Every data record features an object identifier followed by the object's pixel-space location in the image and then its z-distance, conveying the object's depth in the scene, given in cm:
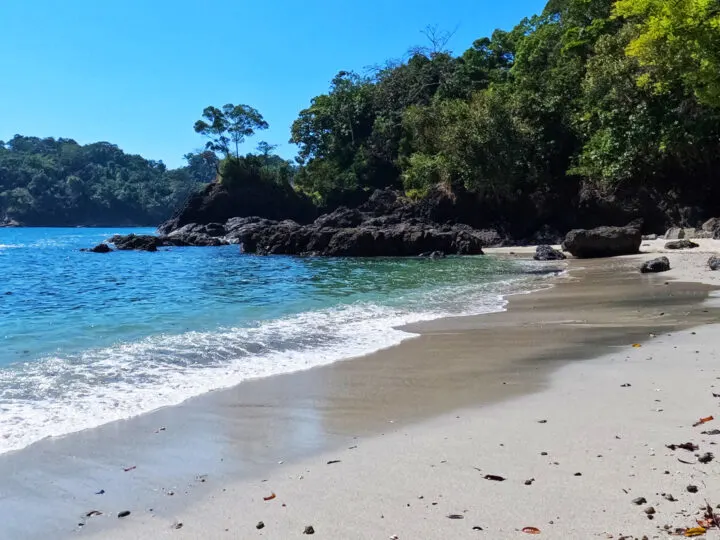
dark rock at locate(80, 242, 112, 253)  4103
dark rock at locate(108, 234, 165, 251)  4331
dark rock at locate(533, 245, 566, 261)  2420
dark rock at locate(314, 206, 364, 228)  4100
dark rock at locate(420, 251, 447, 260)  2817
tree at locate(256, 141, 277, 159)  7388
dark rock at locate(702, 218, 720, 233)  2596
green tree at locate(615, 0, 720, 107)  2022
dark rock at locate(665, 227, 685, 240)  2628
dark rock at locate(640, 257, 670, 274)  1614
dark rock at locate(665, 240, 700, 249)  2220
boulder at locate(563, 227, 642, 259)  2314
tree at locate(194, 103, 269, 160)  6438
